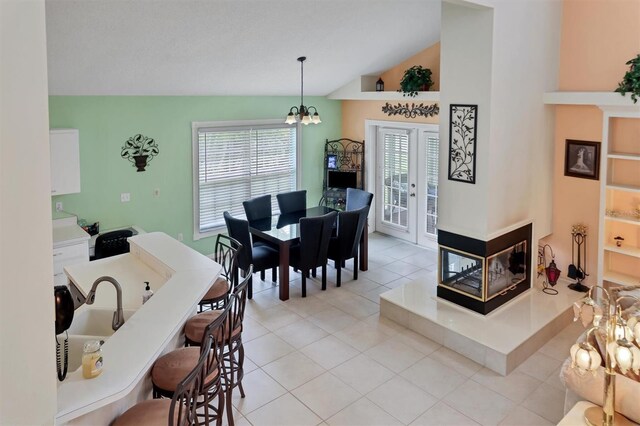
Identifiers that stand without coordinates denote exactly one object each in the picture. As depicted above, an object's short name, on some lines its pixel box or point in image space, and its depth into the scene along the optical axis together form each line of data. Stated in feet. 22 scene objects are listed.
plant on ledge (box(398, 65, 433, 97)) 22.88
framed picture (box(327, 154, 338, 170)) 27.78
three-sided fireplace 16.05
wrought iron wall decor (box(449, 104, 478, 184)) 15.80
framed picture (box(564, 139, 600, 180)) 17.65
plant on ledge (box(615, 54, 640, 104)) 15.37
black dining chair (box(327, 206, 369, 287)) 20.29
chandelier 20.93
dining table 19.13
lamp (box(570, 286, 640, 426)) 8.71
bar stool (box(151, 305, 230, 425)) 9.56
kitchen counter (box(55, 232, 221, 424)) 7.27
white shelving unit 16.25
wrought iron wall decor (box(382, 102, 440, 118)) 23.81
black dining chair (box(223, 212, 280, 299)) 18.90
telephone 7.51
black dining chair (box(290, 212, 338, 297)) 18.97
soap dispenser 11.16
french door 25.09
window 23.45
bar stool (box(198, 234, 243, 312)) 13.52
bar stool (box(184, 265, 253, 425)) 11.05
